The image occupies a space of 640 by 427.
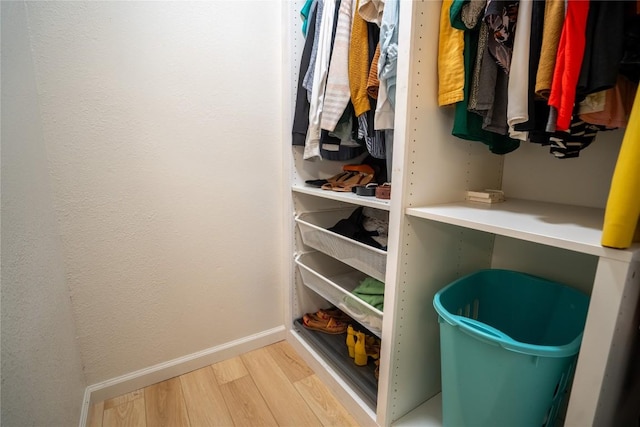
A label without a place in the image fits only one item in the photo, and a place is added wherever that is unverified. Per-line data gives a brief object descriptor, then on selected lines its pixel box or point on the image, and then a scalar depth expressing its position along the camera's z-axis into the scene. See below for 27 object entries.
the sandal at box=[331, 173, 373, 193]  1.18
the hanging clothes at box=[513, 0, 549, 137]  0.62
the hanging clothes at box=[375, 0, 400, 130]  0.83
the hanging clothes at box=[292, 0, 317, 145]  1.19
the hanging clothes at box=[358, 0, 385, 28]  0.91
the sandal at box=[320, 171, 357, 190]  1.25
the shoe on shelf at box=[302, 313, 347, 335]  1.43
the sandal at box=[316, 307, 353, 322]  1.51
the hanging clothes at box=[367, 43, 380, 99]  0.92
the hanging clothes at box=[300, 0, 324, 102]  1.15
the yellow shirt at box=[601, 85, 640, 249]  0.46
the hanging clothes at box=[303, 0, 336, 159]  1.07
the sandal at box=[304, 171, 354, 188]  1.30
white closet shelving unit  0.55
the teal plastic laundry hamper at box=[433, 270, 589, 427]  0.66
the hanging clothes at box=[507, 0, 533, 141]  0.63
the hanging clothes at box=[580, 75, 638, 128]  0.60
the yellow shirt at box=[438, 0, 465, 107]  0.75
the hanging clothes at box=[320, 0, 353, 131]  1.01
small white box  0.91
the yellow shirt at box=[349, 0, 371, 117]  0.98
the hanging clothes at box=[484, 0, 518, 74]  0.64
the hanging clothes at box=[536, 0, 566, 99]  0.58
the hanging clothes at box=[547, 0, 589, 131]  0.52
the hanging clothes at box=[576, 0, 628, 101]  0.51
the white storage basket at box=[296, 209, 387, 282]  0.97
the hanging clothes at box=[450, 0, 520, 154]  0.71
